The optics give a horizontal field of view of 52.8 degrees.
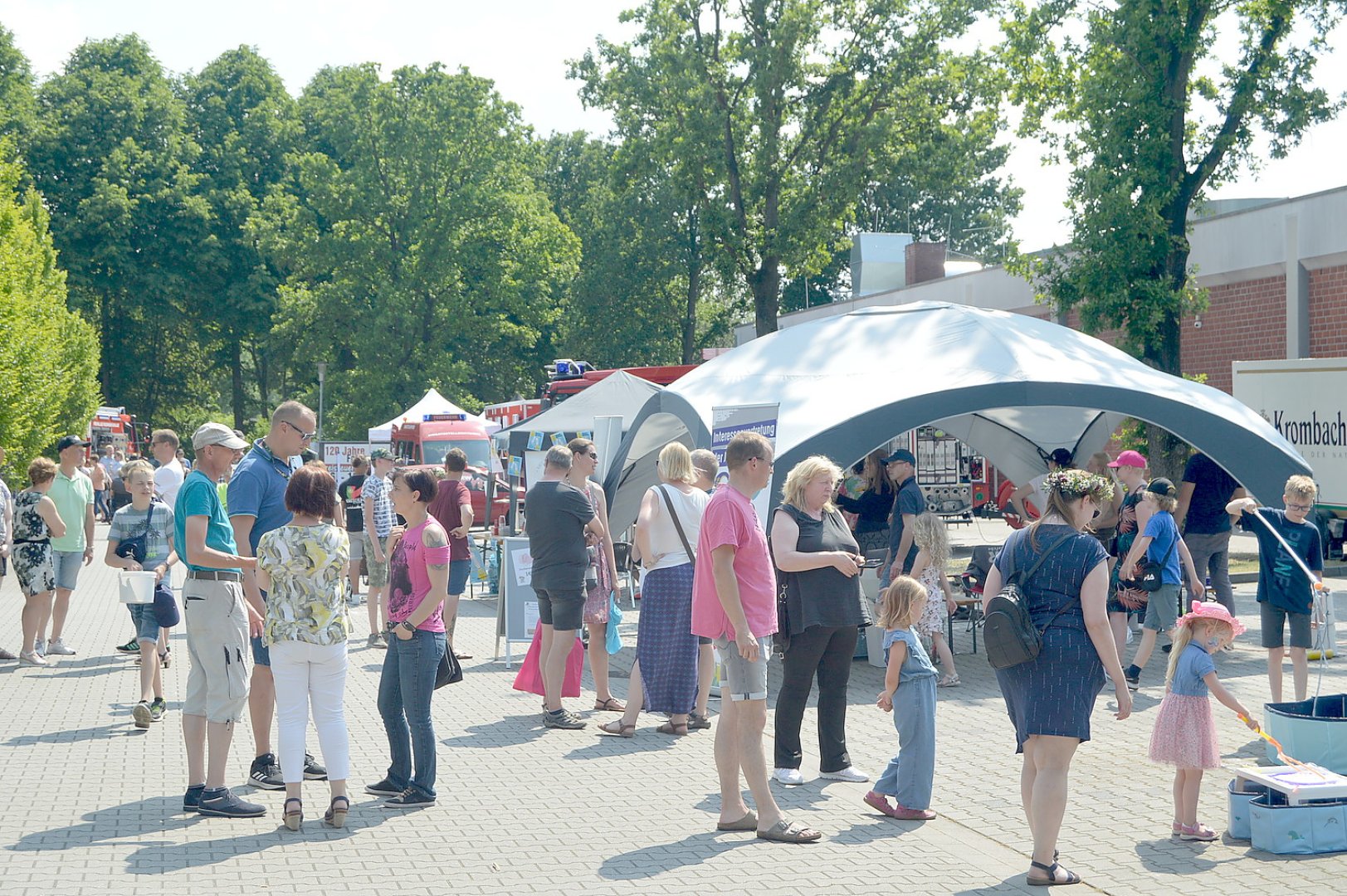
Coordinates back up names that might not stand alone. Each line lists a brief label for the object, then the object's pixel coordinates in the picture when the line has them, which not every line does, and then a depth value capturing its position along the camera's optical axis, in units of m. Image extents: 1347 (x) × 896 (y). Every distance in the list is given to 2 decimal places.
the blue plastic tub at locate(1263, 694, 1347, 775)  6.70
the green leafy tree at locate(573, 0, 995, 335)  30.61
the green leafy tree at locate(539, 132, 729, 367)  52.59
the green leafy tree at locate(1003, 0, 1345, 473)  19.20
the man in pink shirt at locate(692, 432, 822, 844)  6.14
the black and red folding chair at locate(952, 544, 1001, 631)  12.05
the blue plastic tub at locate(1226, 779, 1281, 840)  6.32
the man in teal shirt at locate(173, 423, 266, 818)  6.70
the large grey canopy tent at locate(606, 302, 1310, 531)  11.40
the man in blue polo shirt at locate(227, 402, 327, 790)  6.92
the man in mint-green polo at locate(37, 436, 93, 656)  11.97
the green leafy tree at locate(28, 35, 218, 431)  49.28
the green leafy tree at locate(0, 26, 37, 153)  45.31
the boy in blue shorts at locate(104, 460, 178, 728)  9.48
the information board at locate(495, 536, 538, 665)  11.67
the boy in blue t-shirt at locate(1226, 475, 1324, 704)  8.39
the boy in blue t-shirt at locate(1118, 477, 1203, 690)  9.82
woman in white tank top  8.67
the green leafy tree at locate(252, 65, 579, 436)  47.84
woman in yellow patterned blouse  6.33
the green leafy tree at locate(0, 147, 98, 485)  24.56
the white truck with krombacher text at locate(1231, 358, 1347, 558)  19.91
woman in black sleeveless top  6.96
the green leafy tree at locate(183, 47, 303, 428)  52.62
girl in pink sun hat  6.20
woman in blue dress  5.46
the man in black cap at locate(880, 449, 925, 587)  10.88
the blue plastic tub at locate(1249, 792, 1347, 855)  6.08
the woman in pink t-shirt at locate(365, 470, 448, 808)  6.84
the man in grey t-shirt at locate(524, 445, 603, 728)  8.99
